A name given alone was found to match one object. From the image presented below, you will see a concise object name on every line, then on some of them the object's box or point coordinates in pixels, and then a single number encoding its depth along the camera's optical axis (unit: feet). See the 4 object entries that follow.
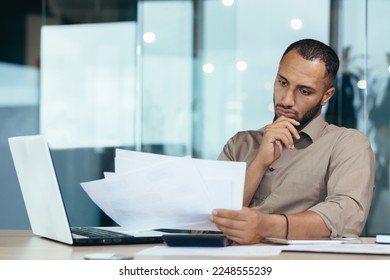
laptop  8.17
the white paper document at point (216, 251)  7.71
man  9.17
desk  7.61
